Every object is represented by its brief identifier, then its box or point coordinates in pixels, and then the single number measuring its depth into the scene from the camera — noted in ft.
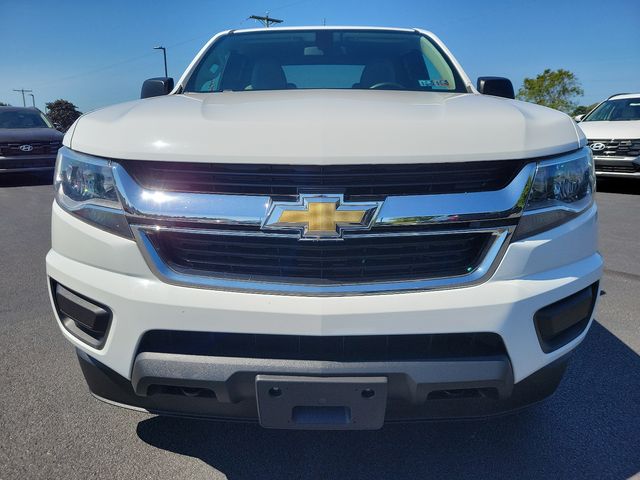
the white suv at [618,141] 30.14
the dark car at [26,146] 36.11
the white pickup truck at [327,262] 5.41
